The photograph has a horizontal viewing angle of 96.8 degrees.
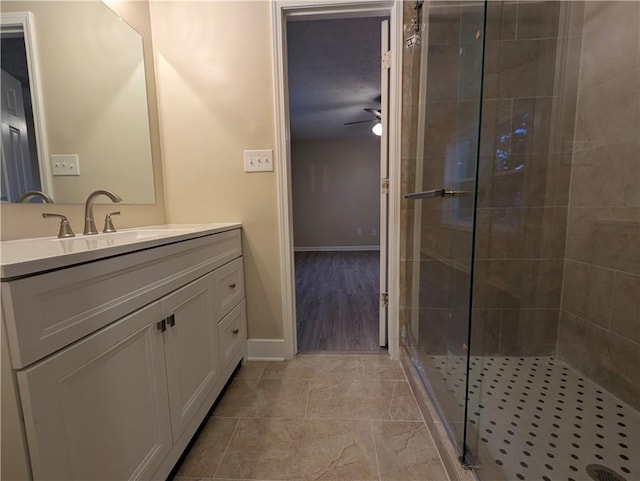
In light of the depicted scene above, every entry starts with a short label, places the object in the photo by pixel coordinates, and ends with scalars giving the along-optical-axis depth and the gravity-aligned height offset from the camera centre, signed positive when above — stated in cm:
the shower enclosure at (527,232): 109 -15
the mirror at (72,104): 97 +44
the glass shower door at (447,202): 109 +1
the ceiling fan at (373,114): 391 +130
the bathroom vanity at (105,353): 52 -35
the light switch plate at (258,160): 166 +27
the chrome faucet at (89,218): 116 -3
